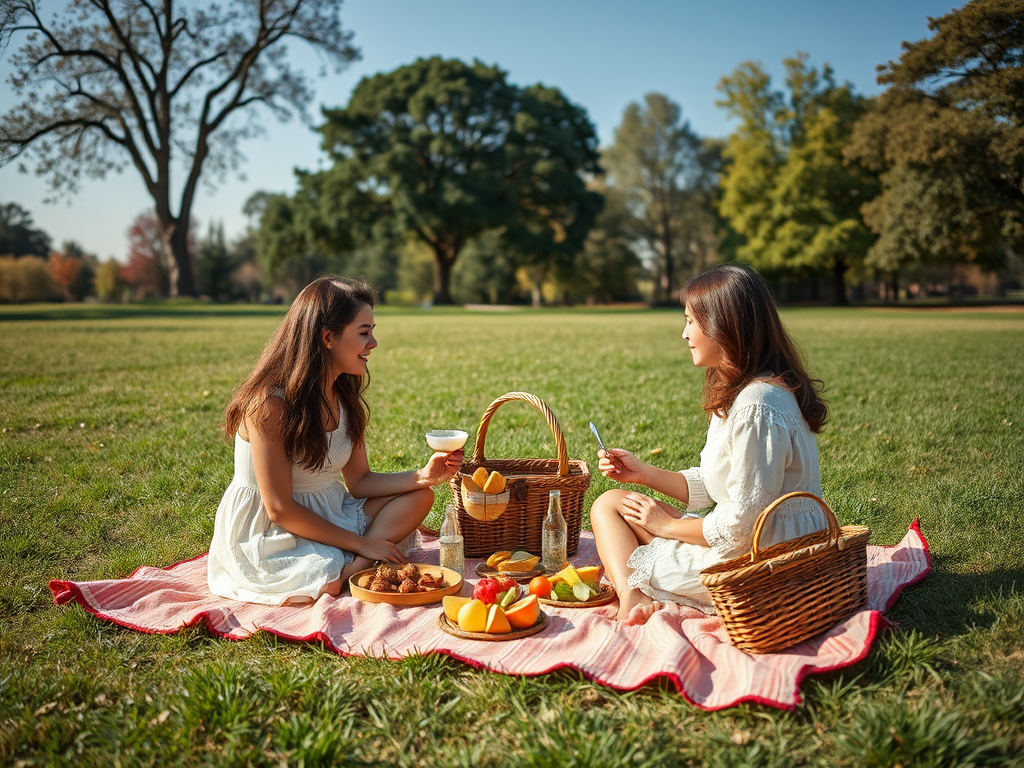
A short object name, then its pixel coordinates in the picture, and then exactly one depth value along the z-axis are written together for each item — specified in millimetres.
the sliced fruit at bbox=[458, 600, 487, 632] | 3342
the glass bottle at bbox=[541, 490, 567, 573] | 4266
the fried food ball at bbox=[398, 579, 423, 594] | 3754
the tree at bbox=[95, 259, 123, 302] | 65062
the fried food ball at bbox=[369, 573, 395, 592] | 3767
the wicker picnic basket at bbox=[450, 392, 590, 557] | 4484
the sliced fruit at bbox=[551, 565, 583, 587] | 3828
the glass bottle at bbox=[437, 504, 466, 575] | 4176
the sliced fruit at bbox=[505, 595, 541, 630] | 3357
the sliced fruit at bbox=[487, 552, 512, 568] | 4297
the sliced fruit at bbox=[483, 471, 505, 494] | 4293
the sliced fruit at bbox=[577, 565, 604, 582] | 3873
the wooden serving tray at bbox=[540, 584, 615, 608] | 3734
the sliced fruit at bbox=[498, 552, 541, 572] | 4223
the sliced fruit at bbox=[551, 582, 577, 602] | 3797
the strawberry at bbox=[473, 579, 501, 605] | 3461
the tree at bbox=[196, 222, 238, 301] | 70375
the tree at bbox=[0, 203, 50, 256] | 59531
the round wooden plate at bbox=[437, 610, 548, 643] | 3279
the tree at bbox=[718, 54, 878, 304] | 42094
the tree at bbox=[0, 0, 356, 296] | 32094
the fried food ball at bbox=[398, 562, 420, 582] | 3873
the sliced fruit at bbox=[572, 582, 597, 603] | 3738
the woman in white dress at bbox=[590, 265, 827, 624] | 3258
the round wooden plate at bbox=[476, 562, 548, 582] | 4184
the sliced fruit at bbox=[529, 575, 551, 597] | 3811
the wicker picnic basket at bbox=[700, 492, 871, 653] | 3016
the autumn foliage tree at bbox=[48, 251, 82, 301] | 61188
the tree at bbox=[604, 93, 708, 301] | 56688
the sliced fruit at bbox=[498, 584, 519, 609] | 3455
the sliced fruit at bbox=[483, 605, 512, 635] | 3312
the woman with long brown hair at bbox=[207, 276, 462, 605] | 3867
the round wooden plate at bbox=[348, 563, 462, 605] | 3701
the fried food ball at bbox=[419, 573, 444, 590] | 3832
